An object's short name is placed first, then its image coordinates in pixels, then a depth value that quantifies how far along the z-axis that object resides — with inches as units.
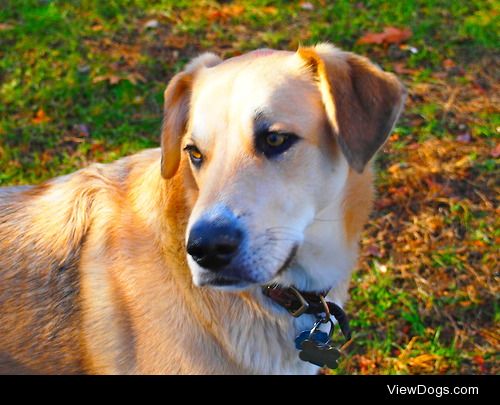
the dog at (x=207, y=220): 94.4
